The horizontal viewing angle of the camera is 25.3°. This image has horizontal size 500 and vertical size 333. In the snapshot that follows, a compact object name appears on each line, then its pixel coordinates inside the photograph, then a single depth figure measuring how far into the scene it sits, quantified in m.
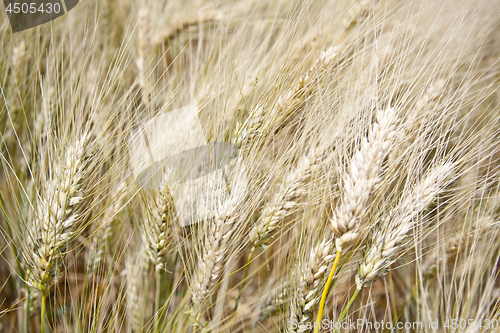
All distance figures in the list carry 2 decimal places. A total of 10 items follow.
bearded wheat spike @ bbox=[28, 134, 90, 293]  0.60
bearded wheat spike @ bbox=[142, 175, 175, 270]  0.62
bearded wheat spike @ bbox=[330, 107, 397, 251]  0.58
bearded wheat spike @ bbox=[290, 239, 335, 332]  0.60
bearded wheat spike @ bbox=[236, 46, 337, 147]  0.62
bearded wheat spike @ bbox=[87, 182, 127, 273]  0.65
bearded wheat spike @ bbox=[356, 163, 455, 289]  0.59
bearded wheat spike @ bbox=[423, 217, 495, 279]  0.65
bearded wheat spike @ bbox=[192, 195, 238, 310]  0.60
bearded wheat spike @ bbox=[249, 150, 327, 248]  0.62
